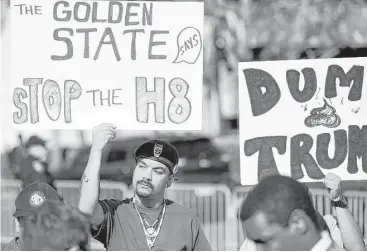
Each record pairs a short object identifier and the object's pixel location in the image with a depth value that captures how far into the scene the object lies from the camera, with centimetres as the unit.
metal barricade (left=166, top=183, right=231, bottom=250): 1435
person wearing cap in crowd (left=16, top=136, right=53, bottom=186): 1367
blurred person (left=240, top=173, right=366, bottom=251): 627
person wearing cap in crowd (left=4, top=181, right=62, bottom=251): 612
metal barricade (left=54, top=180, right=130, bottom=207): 1425
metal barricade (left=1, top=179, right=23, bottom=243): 1458
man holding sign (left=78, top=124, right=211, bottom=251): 644
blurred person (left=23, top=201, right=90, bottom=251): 480
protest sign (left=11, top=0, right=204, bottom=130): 709
